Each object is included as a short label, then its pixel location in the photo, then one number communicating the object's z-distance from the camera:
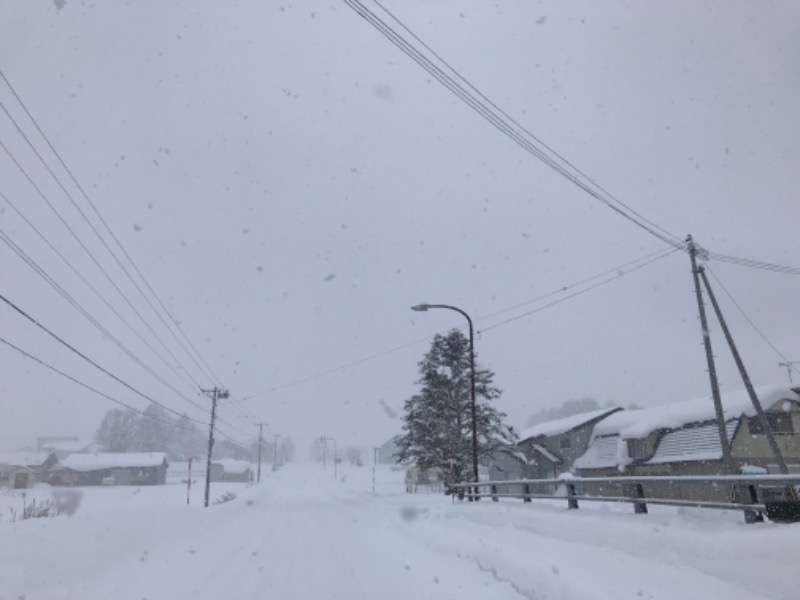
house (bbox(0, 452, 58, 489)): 80.19
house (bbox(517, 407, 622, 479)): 46.28
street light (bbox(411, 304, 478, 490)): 20.88
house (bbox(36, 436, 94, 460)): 113.78
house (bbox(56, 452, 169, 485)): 83.62
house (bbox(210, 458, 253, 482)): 105.75
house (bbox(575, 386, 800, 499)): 32.97
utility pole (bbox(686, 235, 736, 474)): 21.64
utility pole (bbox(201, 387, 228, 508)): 48.08
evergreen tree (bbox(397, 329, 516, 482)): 35.25
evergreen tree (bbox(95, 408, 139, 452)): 129.75
